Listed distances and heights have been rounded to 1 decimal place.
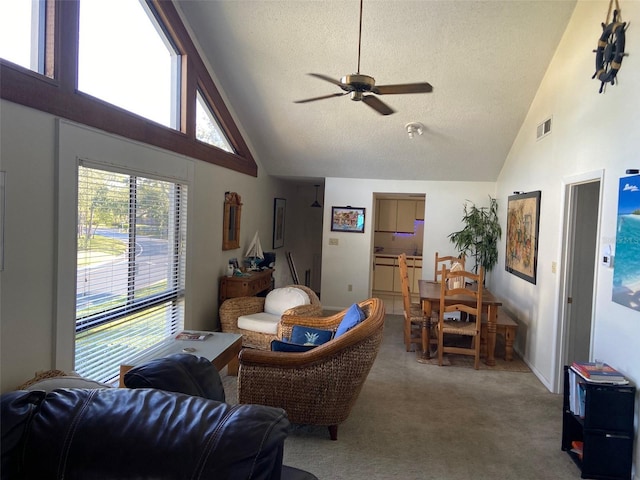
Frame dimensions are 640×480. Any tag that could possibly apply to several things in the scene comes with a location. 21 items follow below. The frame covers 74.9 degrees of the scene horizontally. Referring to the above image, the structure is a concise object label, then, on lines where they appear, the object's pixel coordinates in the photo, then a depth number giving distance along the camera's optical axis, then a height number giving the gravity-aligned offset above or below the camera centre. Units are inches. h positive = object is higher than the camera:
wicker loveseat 108.4 -39.3
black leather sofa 40.5 -22.1
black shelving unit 99.6 -46.0
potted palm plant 244.4 -0.5
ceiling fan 112.7 +40.5
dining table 180.1 -33.7
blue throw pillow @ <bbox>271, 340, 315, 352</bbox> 115.4 -33.3
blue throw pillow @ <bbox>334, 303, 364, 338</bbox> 118.5 -26.2
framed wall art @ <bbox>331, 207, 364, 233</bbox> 277.3 +6.7
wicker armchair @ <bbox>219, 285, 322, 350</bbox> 176.6 -38.5
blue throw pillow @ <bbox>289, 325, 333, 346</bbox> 134.0 -35.0
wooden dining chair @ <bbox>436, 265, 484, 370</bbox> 173.2 -32.8
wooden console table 203.9 -30.3
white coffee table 120.6 -37.4
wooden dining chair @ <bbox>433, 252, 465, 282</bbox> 227.6 -14.9
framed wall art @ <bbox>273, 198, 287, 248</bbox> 300.0 +4.6
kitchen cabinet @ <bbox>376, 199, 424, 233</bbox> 350.9 +13.7
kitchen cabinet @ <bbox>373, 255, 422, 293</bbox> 331.0 -33.3
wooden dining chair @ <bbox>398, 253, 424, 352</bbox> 193.6 -38.8
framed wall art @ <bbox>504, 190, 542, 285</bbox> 175.3 +0.7
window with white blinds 115.9 -14.8
